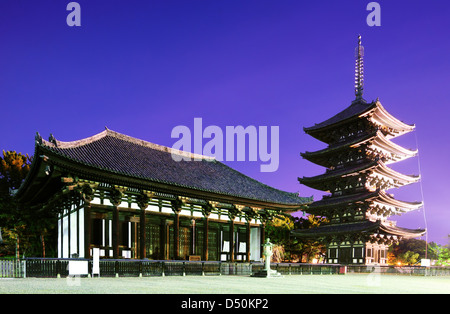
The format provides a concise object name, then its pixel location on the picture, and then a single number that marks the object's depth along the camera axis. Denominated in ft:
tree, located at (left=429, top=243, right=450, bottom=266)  159.94
